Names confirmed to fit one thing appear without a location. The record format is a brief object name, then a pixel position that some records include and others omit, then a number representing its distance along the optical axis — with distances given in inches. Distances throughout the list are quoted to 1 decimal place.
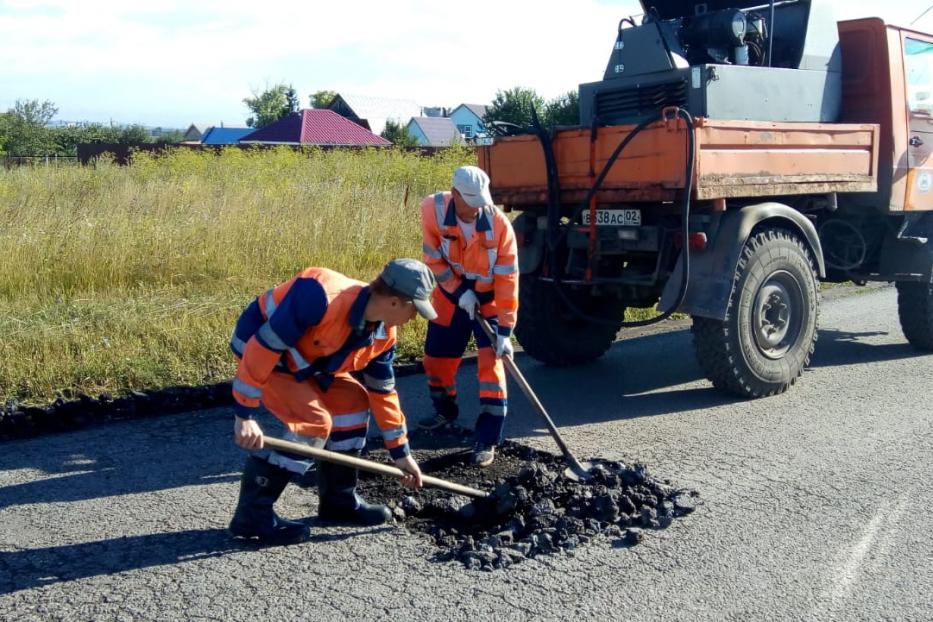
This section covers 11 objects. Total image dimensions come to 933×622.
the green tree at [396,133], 1836.9
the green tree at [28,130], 1337.4
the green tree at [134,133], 1970.2
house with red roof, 1664.6
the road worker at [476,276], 198.8
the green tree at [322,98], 2721.5
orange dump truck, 240.5
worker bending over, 141.4
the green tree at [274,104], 2709.2
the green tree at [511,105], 1707.7
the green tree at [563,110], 1194.0
